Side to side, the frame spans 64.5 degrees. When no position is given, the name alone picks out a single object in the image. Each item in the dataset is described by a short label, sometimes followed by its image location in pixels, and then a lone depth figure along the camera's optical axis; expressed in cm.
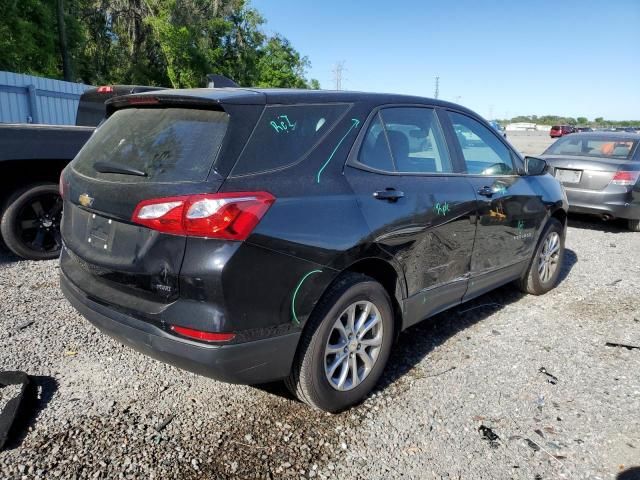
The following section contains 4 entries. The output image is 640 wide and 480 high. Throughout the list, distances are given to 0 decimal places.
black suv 228
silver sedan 786
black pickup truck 473
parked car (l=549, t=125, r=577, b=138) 4891
